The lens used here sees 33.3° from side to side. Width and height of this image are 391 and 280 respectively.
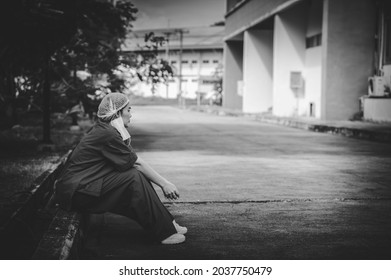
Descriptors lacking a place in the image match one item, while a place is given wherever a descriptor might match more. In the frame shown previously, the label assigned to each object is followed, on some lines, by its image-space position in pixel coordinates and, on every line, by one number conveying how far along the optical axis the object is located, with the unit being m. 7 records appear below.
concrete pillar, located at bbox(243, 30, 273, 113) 38.66
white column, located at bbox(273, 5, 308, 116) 30.98
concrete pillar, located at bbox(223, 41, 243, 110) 46.69
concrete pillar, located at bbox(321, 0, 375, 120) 23.94
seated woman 5.21
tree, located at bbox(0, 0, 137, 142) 9.10
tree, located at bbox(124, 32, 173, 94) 15.71
